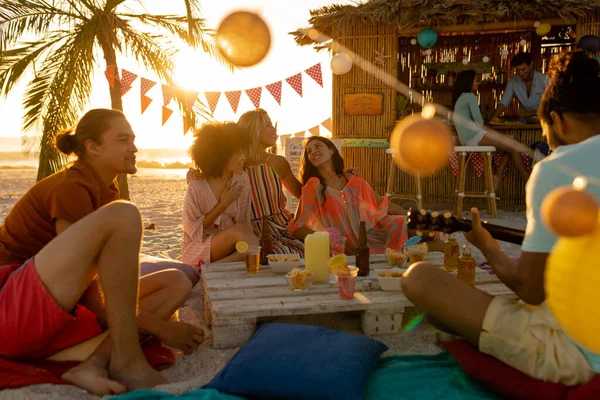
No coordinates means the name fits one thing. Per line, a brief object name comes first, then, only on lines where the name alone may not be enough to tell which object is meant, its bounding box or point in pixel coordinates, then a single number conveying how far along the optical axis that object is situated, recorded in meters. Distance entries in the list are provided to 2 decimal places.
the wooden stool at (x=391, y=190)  7.23
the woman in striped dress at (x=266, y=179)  4.17
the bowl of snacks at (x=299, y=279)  2.67
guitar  2.31
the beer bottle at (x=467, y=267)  2.74
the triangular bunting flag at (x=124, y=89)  7.67
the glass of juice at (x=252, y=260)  2.99
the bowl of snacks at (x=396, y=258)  3.01
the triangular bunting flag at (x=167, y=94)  7.79
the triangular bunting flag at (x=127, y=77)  7.61
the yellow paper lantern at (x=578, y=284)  1.46
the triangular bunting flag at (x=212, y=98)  7.87
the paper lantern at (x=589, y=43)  7.54
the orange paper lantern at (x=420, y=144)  7.92
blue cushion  1.88
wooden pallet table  2.44
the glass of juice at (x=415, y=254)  3.06
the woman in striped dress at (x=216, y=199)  3.62
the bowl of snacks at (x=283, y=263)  2.99
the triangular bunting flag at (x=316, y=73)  8.10
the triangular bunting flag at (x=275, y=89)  8.04
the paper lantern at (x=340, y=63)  8.16
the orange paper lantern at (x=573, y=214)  1.23
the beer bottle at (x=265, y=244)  3.27
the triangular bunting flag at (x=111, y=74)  7.68
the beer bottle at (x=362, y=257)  2.95
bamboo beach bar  7.70
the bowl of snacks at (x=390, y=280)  2.69
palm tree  7.25
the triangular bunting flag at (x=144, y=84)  7.64
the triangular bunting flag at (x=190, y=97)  7.76
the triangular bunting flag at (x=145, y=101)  7.57
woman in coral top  4.14
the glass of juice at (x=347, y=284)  2.52
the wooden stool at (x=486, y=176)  6.71
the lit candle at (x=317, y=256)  2.85
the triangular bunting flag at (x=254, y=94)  7.98
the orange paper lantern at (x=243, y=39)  8.01
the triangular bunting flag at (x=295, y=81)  8.09
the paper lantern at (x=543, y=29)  7.82
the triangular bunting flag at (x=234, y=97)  7.90
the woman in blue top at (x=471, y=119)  7.07
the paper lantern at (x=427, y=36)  8.09
